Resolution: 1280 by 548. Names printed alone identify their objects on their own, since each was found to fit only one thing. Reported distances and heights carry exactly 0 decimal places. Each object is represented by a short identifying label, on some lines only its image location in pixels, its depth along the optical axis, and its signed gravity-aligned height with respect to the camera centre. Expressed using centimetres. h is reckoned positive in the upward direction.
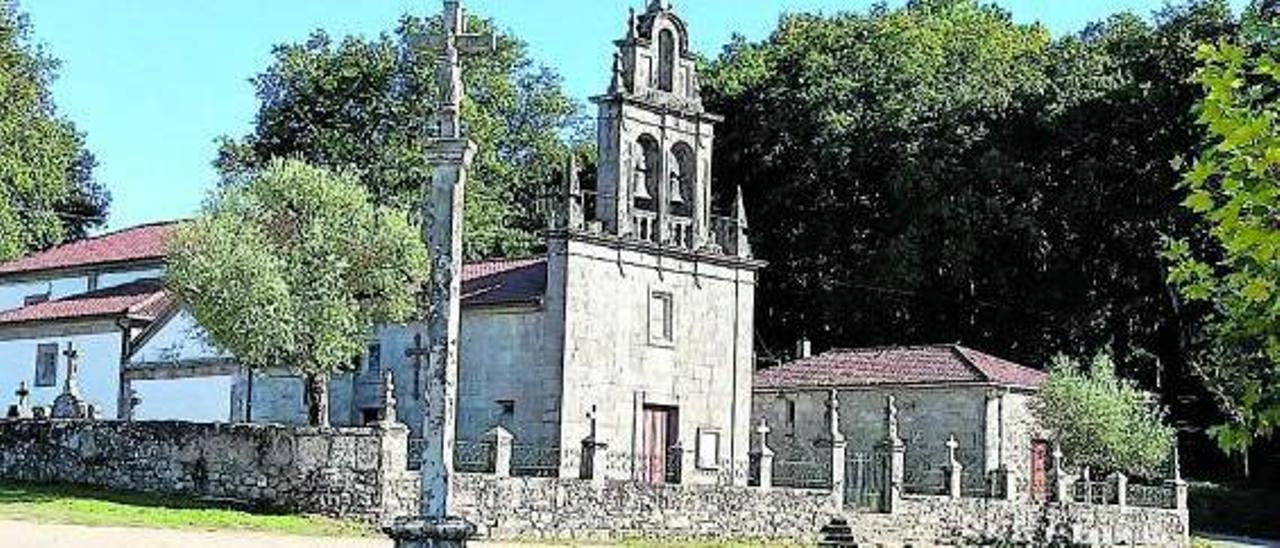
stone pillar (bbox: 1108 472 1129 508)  4312 +28
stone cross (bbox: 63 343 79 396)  4109 +257
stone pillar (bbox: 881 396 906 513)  3778 +37
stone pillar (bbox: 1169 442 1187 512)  4453 +22
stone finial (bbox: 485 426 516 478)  3189 +66
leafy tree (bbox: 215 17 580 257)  6297 +1267
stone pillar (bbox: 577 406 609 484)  3328 +52
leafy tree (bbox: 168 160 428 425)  3566 +425
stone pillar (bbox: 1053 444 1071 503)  4169 +32
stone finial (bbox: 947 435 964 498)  3975 +46
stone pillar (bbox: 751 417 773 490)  3653 +53
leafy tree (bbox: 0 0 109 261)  5147 +976
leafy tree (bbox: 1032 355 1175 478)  4481 +186
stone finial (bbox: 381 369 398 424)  3063 +133
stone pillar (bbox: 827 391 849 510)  3728 +65
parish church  3934 +343
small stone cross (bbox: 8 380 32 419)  4124 +173
